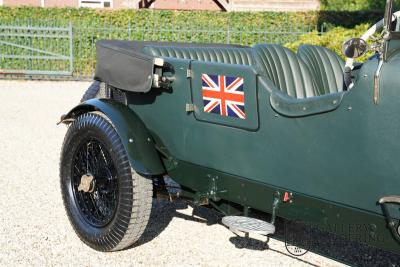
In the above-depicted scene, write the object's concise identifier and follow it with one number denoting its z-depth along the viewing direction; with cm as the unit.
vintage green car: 241
